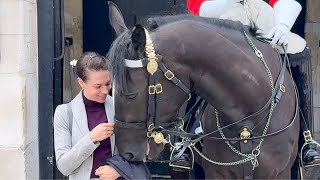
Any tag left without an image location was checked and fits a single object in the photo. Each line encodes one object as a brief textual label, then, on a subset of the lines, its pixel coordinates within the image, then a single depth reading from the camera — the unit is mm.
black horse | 2508
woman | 2641
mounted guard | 3246
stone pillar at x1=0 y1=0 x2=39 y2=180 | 4082
